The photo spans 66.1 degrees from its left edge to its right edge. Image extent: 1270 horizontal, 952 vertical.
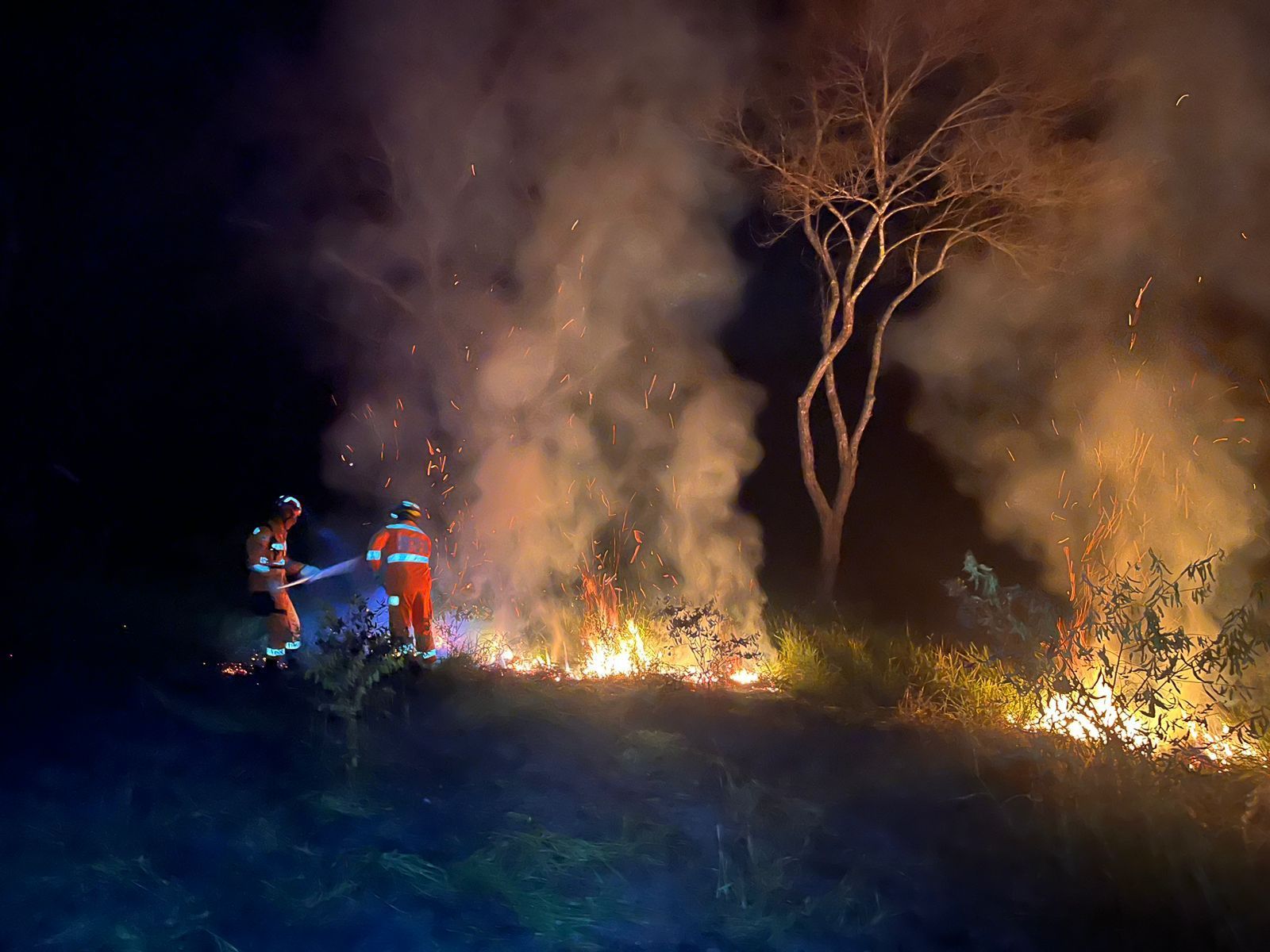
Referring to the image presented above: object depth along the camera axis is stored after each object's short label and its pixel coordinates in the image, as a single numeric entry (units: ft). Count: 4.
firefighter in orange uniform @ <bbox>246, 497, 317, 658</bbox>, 28.99
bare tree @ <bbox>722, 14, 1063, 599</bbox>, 36.47
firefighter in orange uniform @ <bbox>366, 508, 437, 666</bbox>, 27.94
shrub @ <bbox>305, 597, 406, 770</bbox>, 20.33
